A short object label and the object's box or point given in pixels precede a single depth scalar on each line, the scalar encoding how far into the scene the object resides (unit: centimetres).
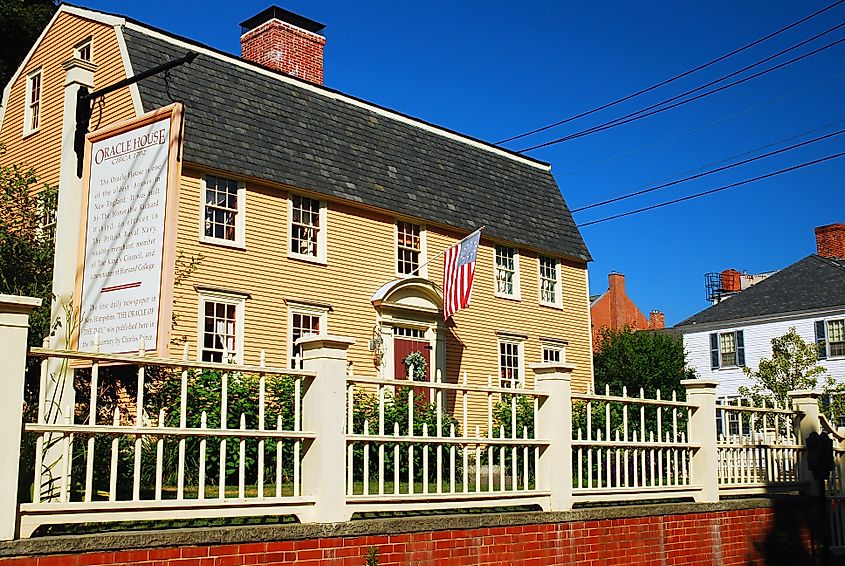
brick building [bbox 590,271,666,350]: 5538
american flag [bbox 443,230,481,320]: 2080
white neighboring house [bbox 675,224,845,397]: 4150
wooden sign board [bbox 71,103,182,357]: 700
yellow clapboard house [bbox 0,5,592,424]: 1855
